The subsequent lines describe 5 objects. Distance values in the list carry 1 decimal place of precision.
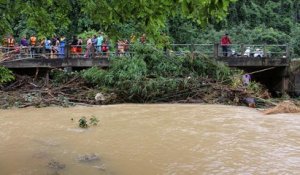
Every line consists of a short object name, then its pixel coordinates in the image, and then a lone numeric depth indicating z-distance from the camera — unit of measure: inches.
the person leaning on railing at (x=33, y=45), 870.1
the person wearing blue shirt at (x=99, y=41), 895.4
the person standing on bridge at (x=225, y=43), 907.2
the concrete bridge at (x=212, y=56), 831.7
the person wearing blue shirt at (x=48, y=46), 874.1
